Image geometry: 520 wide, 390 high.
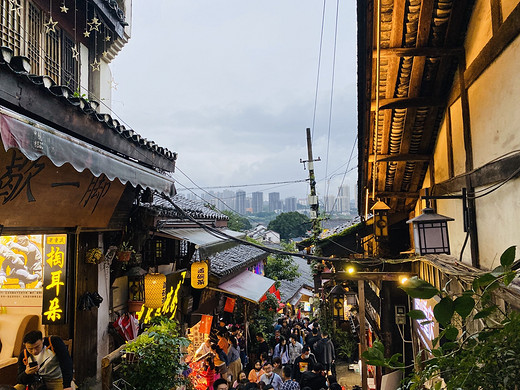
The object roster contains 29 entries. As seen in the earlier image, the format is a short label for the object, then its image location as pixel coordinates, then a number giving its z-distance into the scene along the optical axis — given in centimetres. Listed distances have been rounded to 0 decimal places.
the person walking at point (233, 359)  1536
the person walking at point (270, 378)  1240
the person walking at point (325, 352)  1584
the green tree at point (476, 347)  239
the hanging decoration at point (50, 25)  994
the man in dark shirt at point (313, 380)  1203
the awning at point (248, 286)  1615
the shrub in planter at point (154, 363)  750
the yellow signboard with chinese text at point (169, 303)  1164
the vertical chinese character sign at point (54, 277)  788
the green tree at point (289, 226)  7231
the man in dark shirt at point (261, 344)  1842
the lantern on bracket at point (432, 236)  741
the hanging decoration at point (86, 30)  1218
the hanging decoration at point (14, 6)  836
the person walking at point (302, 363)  1423
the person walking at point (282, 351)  1772
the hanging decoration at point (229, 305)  1838
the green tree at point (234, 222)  5569
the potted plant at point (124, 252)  972
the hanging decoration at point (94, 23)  1162
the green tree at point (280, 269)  3375
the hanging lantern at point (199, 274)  1325
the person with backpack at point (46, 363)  657
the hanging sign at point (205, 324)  1583
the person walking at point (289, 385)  1049
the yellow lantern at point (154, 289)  1073
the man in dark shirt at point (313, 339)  1777
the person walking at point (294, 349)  1809
